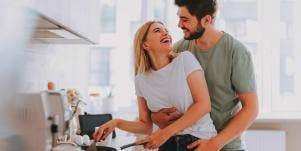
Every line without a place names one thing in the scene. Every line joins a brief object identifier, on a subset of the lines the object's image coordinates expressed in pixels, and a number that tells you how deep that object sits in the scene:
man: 1.65
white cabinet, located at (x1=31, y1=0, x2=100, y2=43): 1.29
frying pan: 1.84
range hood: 1.49
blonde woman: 1.57
